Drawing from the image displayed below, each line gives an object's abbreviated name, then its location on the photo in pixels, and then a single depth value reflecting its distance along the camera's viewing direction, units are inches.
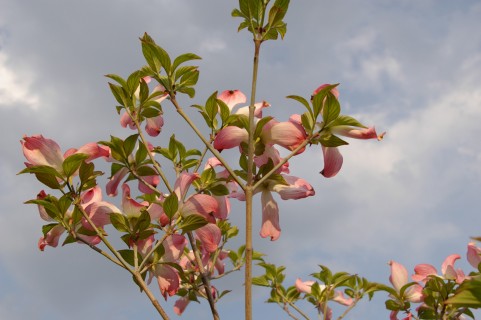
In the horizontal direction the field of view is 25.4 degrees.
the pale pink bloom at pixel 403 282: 53.3
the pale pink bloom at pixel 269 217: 41.5
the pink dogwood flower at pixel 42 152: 40.9
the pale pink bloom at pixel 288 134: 40.2
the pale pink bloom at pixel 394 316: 54.0
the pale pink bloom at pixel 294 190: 41.1
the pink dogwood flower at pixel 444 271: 50.5
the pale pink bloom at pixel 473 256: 44.6
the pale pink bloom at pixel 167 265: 42.5
